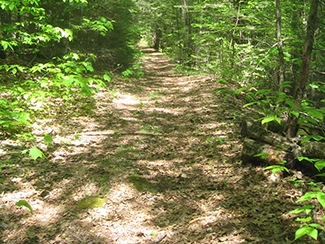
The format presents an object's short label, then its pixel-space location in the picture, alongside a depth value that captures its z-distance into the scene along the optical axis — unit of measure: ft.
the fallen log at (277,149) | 11.79
